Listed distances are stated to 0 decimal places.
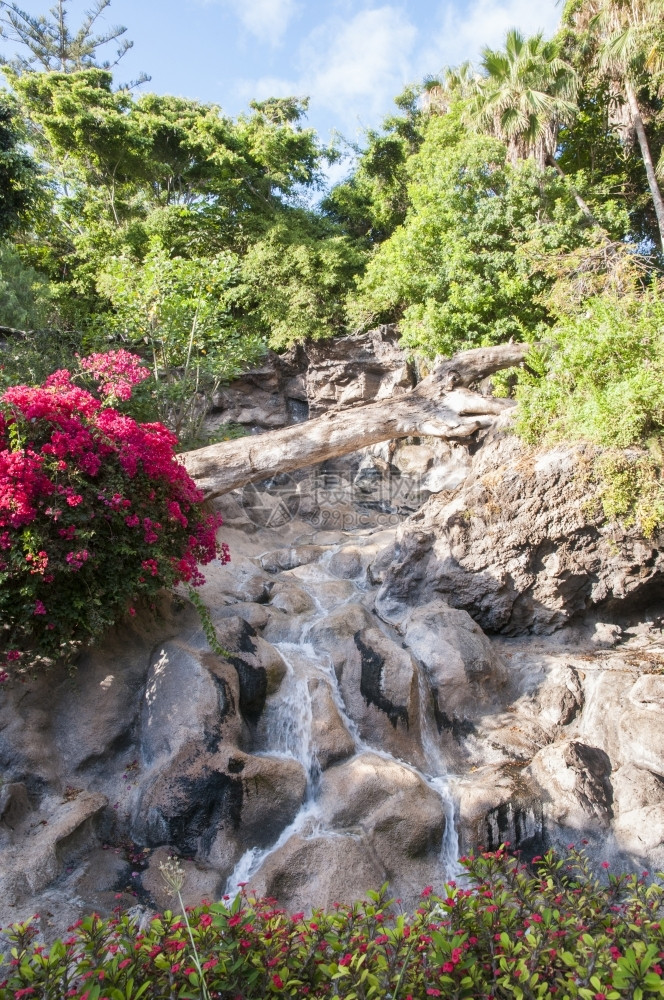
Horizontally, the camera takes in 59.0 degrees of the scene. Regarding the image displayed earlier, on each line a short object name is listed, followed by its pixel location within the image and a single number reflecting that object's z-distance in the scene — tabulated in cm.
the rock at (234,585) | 894
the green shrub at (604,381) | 754
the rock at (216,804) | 560
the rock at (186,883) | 518
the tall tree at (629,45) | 1549
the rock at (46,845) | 479
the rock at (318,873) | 517
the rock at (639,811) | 550
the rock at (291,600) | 899
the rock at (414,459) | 1723
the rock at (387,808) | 562
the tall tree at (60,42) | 2303
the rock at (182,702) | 605
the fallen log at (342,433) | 933
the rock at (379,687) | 679
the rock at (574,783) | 582
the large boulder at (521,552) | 817
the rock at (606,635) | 842
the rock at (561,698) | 708
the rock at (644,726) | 623
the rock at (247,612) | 812
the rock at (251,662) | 686
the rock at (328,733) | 634
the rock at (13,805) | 521
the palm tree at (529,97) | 1614
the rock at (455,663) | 730
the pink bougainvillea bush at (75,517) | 549
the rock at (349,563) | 1073
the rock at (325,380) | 1919
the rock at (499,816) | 577
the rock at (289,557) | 1159
